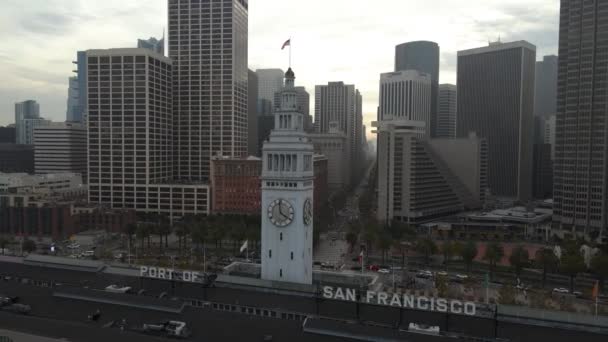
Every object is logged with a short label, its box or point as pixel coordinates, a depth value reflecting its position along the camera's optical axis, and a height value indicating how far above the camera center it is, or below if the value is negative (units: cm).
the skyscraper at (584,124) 18212 +1310
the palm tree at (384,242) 13675 -2353
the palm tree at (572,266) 10912 -2345
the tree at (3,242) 14400 -2632
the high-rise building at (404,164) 19500 -287
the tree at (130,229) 15725 -2402
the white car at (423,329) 5150 -1796
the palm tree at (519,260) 11731 -2410
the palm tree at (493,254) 12419 -2386
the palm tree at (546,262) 11469 -2369
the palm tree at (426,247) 13500 -2445
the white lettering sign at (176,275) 6788 -1652
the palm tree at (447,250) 13338 -2475
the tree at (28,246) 14300 -2695
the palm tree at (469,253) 12531 -2386
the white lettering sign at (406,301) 5631 -1687
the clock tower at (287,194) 7256 -560
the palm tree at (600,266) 10688 -2291
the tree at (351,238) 14988 -2449
